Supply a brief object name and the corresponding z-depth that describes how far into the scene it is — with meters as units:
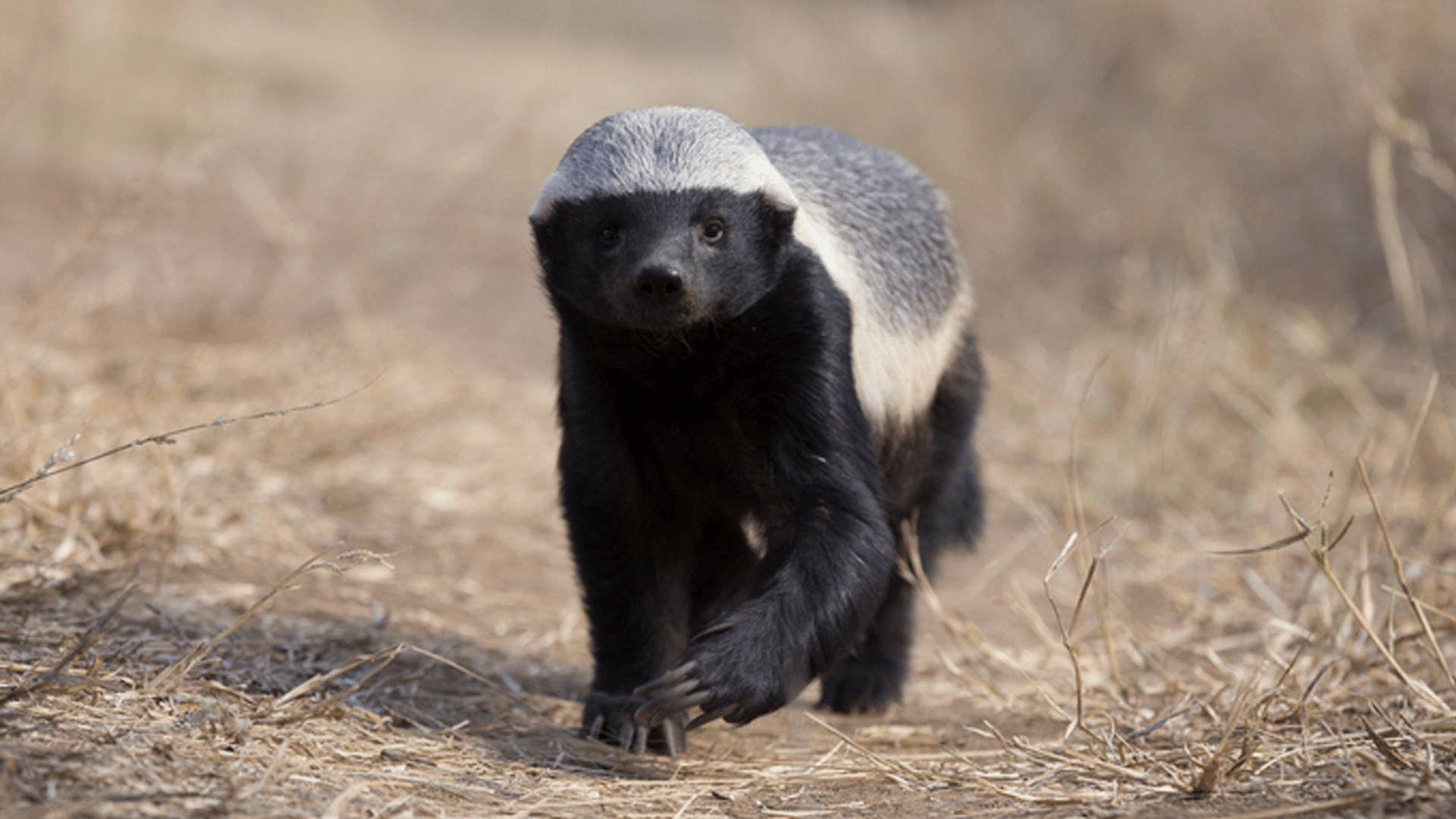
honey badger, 5.79
